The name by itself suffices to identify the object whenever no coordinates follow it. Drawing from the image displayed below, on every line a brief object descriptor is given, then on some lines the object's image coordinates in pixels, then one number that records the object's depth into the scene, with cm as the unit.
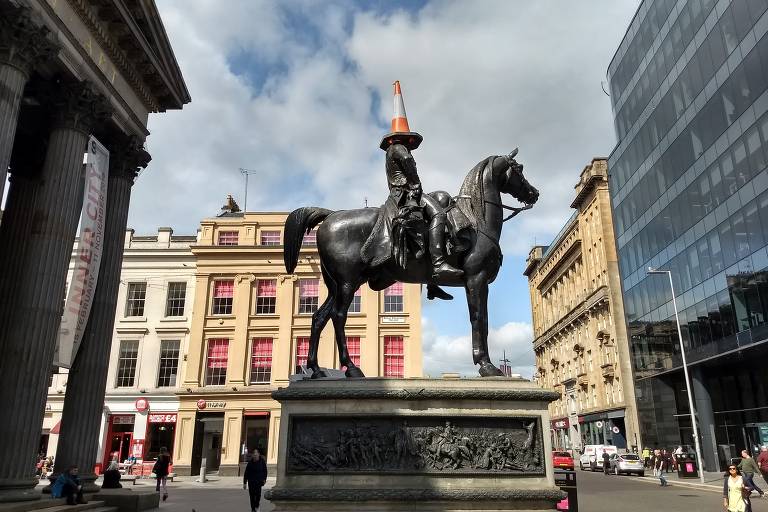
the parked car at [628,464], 3553
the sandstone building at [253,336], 3694
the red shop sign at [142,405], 3688
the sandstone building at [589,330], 4962
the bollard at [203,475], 2998
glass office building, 2955
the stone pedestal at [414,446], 656
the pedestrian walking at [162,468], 1844
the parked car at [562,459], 2836
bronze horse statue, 773
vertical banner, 1548
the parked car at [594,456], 4059
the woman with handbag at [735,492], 1137
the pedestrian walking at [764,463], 1850
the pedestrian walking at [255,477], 1392
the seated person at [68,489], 1412
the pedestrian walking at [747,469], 1675
